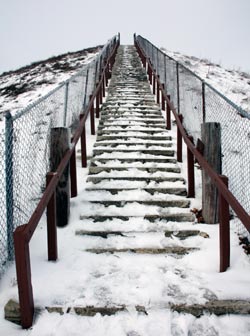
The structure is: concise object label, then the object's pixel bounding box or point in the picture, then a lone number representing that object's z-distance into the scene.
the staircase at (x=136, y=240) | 2.54
